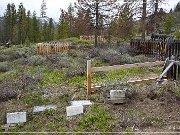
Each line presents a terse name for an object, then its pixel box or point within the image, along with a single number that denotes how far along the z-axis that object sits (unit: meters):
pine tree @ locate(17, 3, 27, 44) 31.81
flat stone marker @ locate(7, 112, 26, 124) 3.82
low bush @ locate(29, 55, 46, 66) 8.45
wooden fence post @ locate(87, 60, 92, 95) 4.69
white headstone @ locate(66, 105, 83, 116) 3.94
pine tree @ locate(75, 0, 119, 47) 12.88
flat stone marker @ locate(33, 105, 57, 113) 4.10
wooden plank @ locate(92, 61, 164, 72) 4.90
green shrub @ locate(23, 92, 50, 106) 4.46
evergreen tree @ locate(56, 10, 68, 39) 27.34
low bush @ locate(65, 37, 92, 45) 17.15
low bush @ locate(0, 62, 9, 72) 7.71
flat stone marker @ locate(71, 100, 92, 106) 4.31
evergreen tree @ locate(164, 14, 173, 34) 22.87
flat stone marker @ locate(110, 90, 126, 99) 4.24
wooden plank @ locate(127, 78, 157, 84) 5.08
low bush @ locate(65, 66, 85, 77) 6.36
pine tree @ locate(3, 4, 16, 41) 33.28
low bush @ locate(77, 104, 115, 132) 3.58
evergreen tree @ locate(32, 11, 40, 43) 31.81
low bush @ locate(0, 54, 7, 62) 9.96
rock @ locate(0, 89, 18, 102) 4.67
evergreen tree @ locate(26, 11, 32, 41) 32.04
